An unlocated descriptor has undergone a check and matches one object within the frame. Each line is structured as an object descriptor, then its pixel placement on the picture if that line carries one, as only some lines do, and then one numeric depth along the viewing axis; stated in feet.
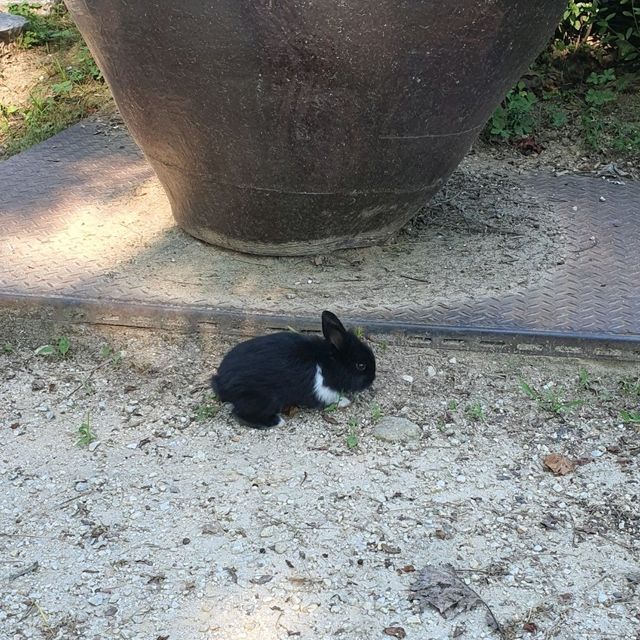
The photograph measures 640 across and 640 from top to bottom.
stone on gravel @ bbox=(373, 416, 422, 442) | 10.08
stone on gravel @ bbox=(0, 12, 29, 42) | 22.03
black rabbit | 10.00
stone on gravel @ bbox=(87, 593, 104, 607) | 7.66
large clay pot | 10.11
